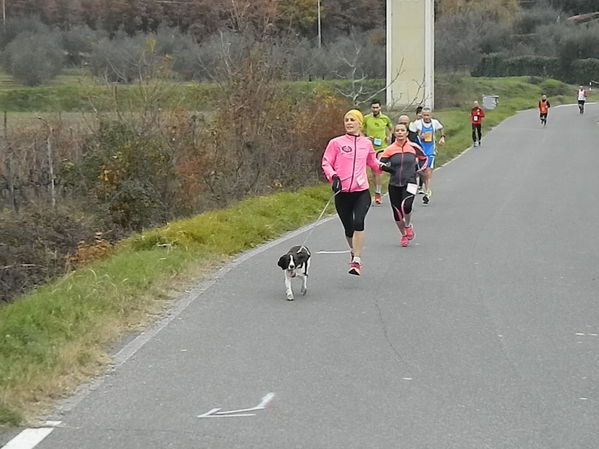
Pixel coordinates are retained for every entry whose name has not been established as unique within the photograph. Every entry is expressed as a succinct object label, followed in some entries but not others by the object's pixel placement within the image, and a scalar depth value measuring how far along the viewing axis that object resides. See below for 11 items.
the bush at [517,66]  87.62
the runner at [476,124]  33.84
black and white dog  9.55
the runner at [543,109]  46.06
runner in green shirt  18.72
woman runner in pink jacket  10.55
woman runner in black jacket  12.99
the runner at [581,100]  56.00
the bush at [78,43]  49.97
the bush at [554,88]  78.70
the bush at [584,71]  84.94
